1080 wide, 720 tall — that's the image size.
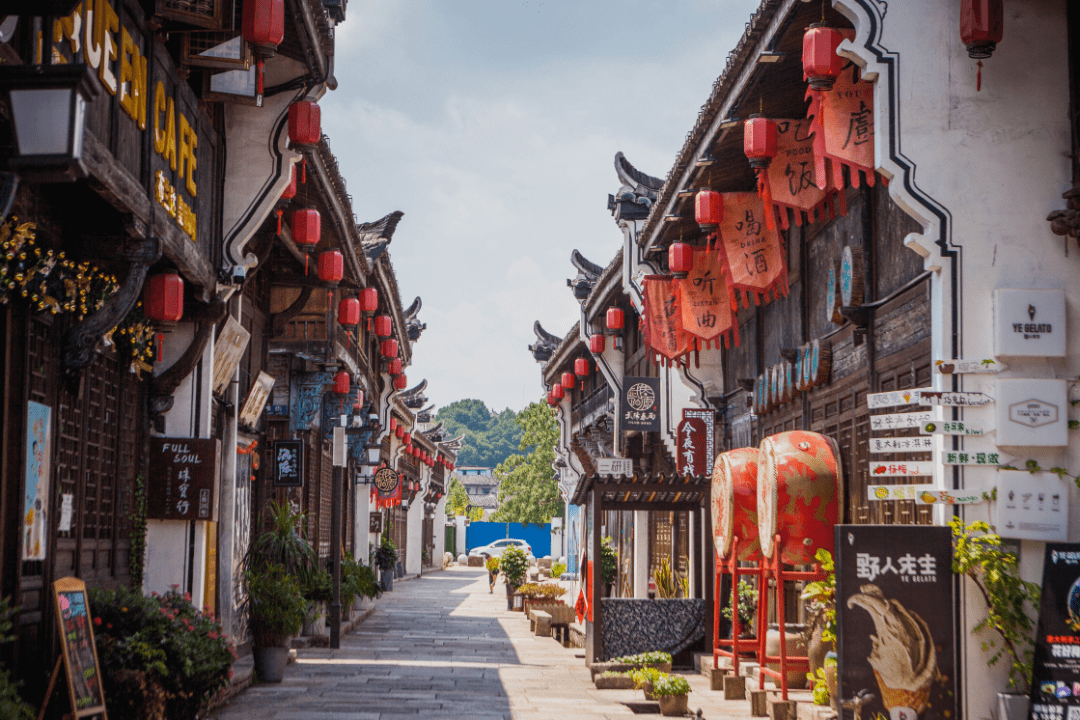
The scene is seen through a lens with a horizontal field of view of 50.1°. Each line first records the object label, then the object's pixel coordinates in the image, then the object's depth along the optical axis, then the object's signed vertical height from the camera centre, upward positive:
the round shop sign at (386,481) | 29.48 -0.70
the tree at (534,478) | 50.75 -1.05
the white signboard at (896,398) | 8.32 +0.44
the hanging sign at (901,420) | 8.30 +0.28
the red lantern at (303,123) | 11.54 +3.29
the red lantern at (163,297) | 9.80 +1.30
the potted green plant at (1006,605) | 7.88 -1.00
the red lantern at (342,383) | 20.83 +1.27
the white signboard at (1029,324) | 8.12 +0.96
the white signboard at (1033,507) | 7.87 -0.32
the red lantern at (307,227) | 13.84 +2.71
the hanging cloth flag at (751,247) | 12.62 +2.34
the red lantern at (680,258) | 15.14 +2.61
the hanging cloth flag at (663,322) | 16.20 +1.94
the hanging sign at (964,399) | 8.18 +0.43
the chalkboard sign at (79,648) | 7.54 -1.33
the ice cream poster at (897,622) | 7.93 -1.12
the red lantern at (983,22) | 8.13 +3.08
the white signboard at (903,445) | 8.35 +0.10
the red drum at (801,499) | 10.97 -0.39
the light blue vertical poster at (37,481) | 7.75 -0.21
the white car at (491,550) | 62.81 -5.25
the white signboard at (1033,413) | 8.05 +0.33
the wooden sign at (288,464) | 17.39 -0.17
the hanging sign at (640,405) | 21.19 +0.94
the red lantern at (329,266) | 16.33 +2.64
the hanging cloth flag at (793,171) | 11.27 +2.82
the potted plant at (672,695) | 11.52 -2.38
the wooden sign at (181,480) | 10.95 -0.27
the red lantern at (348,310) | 19.73 +2.44
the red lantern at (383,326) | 25.05 +2.77
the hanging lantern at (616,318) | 24.55 +2.93
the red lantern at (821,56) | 8.93 +3.11
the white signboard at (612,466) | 18.50 -0.16
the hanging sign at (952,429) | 8.21 +0.22
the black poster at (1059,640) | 7.55 -1.18
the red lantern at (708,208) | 13.07 +2.82
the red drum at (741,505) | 12.73 -0.53
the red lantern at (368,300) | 21.17 +2.82
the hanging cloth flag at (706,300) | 14.99 +2.05
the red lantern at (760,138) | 10.88 +3.01
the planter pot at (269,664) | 13.74 -2.52
